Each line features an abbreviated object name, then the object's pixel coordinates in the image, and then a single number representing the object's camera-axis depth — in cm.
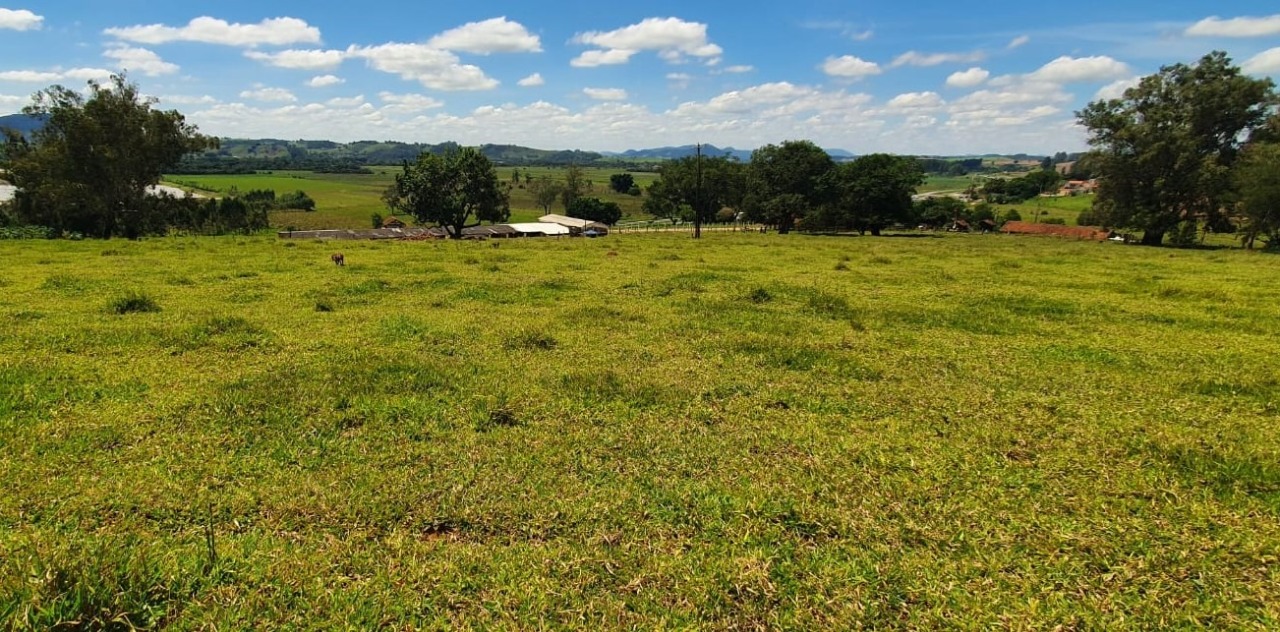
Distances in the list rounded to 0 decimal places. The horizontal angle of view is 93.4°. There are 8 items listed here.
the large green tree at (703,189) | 10844
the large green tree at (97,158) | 3766
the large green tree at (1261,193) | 3956
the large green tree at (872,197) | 6406
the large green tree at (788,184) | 6950
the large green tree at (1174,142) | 4672
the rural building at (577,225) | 7856
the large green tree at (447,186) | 6072
